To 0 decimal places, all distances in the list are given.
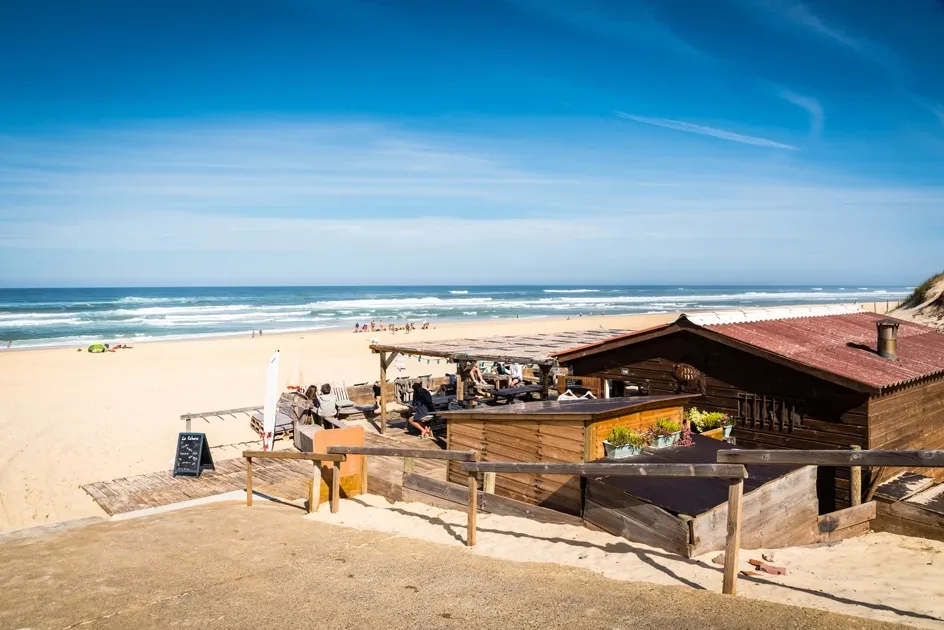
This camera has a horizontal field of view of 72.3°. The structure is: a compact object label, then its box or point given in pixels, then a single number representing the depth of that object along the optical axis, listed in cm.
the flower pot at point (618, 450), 838
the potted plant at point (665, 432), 906
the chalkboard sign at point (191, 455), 1311
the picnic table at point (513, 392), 1797
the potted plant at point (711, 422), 1091
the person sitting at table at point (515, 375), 2136
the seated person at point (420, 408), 1625
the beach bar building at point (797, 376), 981
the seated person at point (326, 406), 1720
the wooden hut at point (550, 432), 845
